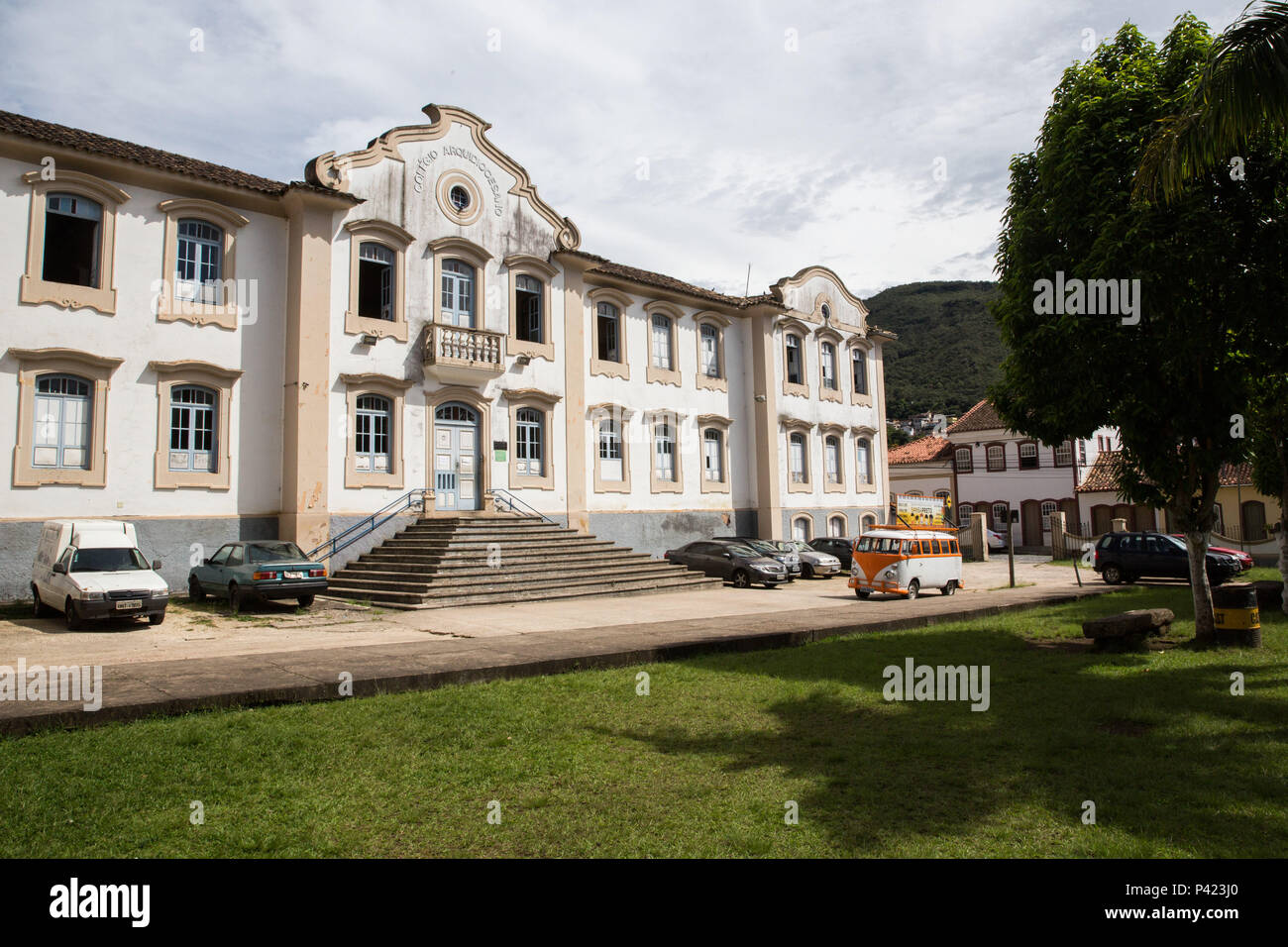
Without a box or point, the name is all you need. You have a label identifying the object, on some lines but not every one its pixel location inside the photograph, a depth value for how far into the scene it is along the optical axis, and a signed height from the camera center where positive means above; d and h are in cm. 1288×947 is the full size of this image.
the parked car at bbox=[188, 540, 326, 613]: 1599 -88
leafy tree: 994 +284
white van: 1359 -72
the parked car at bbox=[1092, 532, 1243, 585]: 2348 -134
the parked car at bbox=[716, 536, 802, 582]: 2603 -107
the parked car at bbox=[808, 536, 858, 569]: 2944 -102
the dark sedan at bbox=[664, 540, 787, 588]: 2370 -124
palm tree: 808 +415
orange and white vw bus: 2002 -113
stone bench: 1095 -154
